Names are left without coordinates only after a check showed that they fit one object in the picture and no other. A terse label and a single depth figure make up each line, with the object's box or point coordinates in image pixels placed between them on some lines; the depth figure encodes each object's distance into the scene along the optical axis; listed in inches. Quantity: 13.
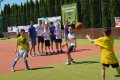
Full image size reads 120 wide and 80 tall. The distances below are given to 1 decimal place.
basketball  264.3
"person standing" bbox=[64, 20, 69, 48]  438.4
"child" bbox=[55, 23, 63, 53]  428.2
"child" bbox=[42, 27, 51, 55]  416.9
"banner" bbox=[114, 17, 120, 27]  626.8
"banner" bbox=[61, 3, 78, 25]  722.1
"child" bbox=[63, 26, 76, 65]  312.2
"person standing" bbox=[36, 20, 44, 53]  421.9
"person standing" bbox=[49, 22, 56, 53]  429.2
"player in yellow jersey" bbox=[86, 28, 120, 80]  222.4
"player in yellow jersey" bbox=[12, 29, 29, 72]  298.9
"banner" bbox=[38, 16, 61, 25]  787.5
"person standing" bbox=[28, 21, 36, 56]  415.7
